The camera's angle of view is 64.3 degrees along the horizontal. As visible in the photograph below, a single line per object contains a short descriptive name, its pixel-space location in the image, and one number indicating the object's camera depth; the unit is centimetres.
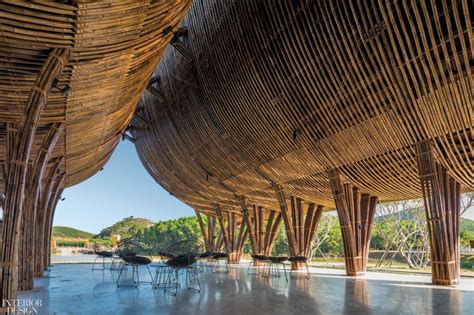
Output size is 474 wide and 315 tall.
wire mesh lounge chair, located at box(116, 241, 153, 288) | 807
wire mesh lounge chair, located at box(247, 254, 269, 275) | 1117
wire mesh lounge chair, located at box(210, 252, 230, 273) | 1299
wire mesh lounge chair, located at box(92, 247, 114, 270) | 1342
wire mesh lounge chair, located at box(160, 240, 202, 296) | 771
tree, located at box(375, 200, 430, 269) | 2758
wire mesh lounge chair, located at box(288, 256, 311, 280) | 1059
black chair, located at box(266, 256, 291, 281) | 1036
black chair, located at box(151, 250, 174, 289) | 849
